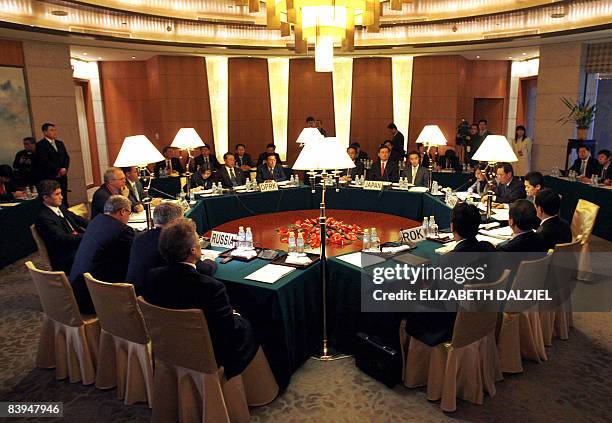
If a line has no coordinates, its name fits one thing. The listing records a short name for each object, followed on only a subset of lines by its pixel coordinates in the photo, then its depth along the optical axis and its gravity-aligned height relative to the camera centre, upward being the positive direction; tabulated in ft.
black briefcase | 10.37 -5.23
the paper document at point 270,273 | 10.50 -3.29
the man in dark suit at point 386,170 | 23.90 -2.15
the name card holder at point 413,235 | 12.87 -2.99
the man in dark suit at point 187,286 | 8.05 -2.67
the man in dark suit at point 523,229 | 10.87 -2.44
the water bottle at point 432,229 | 13.59 -2.95
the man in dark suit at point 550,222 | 12.08 -2.55
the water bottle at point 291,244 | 12.09 -2.97
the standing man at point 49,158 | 23.80 -1.21
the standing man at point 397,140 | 31.40 -0.85
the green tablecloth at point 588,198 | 20.76 -3.46
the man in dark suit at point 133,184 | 18.16 -2.01
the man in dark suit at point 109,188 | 15.33 -1.82
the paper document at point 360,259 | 11.35 -3.24
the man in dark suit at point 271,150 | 28.50 -1.23
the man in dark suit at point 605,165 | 22.07 -1.96
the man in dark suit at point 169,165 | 28.58 -2.10
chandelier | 14.46 +3.48
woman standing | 30.68 -1.34
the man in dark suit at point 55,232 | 12.98 -2.72
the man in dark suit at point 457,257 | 9.57 -2.67
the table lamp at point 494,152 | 15.14 -0.84
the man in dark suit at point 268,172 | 24.75 -2.24
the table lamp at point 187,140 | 18.85 -0.34
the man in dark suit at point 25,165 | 23.61 -1.52
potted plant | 26.73 +0.47
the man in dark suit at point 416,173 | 22.53 -2.20
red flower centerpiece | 15.29 -3.55
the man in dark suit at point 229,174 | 23.93 -2.24
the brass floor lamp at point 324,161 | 11.36 -0.77
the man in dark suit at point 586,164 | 23.62 -2.01
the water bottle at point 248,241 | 12.65 -2.97
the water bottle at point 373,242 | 12.52 -3.04
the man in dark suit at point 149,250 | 9.82 -2.48
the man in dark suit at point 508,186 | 17.52 -2.31
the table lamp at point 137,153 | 13.70 -0.62
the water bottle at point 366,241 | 12.39 -2.97
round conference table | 16.12 -3.76
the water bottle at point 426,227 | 13.58 -2.89
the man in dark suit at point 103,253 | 10.57 -2.73
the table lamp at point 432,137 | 20.56 -0.43
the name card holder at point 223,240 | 12.84 -2.99
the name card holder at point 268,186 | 22.09 -2.65
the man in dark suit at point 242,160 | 28.47 -1.82
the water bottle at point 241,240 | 12.66 -2.95
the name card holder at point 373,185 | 21.67 -2.66
